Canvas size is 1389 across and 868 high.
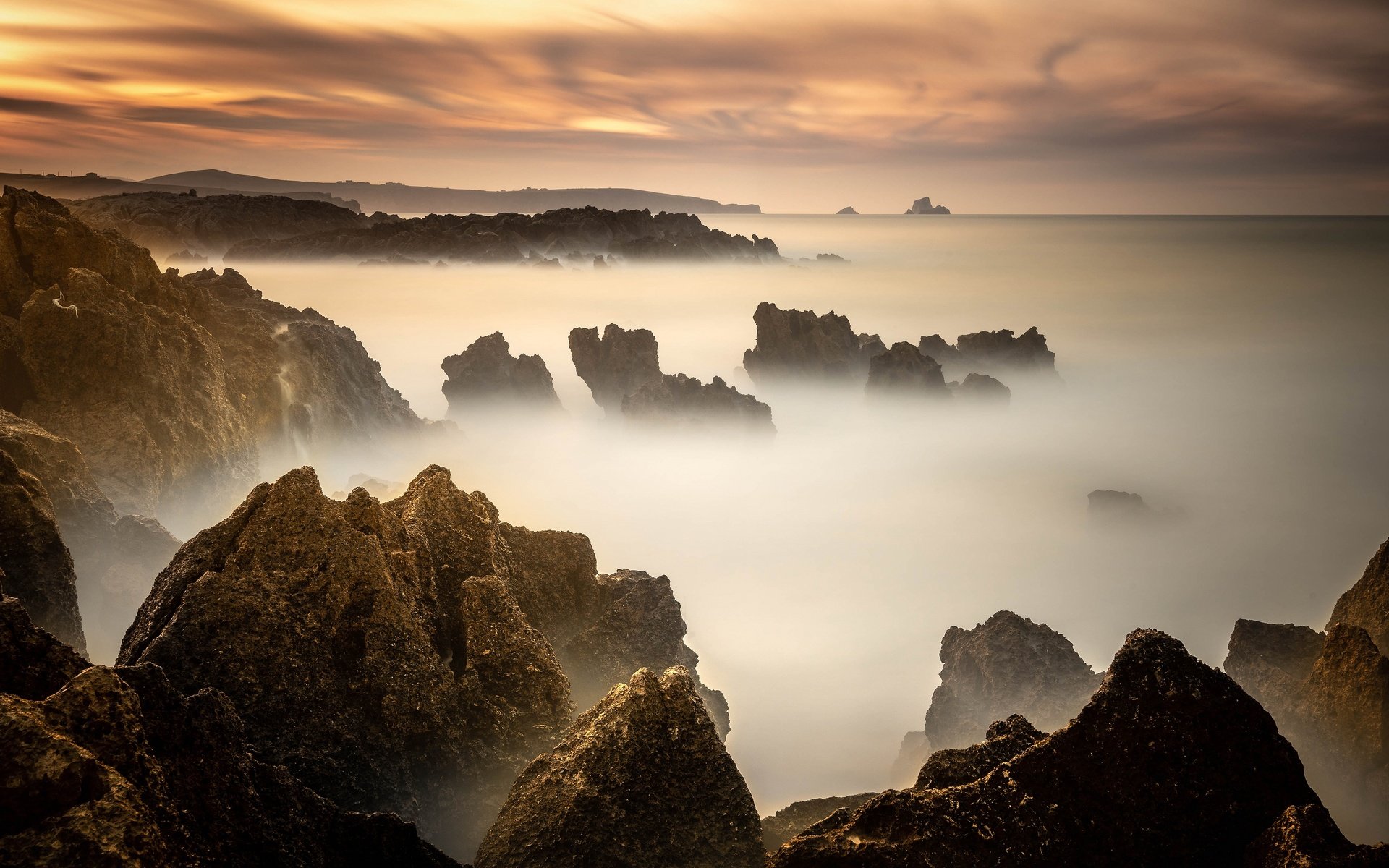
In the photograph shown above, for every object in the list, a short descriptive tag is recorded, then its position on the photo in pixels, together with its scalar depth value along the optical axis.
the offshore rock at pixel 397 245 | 170.91
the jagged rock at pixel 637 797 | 8.21
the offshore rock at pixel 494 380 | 70.44
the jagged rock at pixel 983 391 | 80.75
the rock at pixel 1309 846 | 5.74
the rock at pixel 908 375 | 78.19
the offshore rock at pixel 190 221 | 149.62
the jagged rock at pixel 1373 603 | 15.41
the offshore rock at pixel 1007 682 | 19.50
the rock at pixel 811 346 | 88.00
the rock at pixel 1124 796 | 7.02
